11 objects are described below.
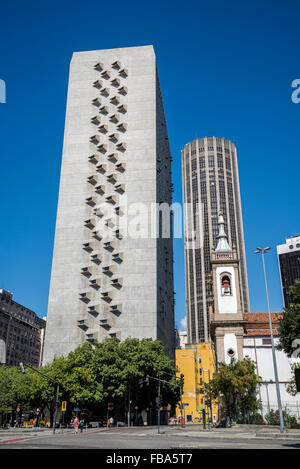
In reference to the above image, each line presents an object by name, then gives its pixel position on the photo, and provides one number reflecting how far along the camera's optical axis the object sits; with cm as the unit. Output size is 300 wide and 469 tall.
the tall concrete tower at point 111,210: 6781
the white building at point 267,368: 5202
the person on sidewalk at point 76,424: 4093
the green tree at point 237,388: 4825
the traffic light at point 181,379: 5273
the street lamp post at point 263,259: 3671
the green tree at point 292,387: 5065
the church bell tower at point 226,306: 5822
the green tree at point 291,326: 3741
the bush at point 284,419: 4116
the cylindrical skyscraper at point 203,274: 18375
